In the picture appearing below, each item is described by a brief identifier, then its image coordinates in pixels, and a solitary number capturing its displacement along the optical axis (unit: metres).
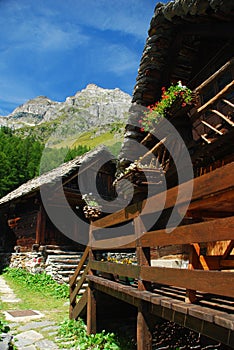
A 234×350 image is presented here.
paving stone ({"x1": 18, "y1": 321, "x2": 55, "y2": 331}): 6.52
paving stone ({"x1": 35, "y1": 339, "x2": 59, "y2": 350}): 5.42
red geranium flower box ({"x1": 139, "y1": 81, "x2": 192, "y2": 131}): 5.43
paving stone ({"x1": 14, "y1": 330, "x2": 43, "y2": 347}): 5.60
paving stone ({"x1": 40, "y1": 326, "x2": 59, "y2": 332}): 6.43
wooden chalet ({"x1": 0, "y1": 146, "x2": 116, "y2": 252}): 14.16
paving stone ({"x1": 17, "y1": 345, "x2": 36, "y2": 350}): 5.30
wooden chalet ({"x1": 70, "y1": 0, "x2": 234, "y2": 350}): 2.81
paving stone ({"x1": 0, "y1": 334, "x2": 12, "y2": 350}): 4.61
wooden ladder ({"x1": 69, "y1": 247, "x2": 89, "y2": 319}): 6.52
